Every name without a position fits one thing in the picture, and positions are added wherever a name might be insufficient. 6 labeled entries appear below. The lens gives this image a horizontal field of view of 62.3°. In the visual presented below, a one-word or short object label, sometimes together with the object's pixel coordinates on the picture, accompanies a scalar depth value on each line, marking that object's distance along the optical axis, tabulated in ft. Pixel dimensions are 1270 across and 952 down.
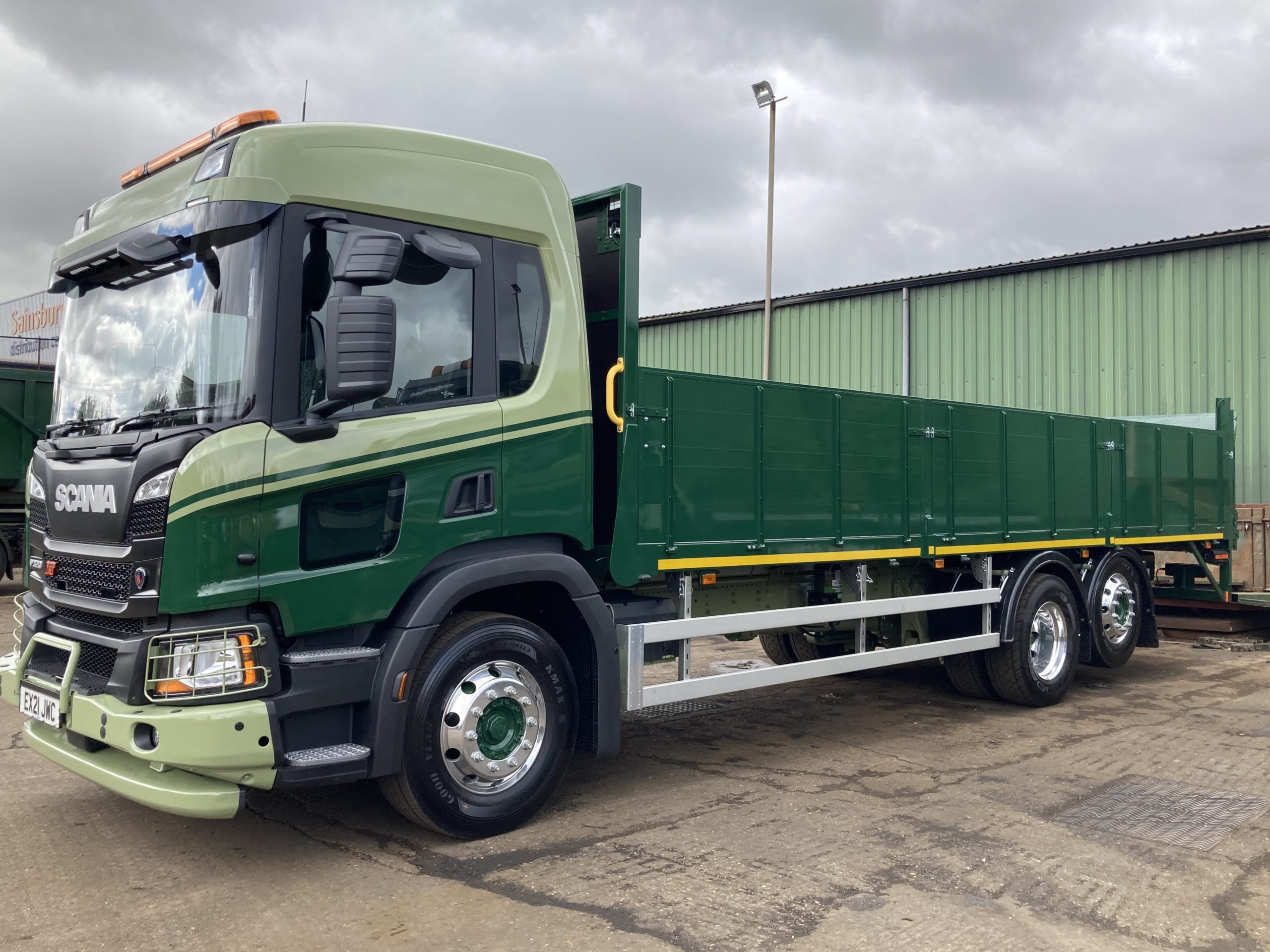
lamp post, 66.85
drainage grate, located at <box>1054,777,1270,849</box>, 16.61
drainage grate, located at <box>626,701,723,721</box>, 25.68
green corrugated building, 47.88
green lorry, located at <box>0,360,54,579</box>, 47.96
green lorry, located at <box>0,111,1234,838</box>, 13.66
